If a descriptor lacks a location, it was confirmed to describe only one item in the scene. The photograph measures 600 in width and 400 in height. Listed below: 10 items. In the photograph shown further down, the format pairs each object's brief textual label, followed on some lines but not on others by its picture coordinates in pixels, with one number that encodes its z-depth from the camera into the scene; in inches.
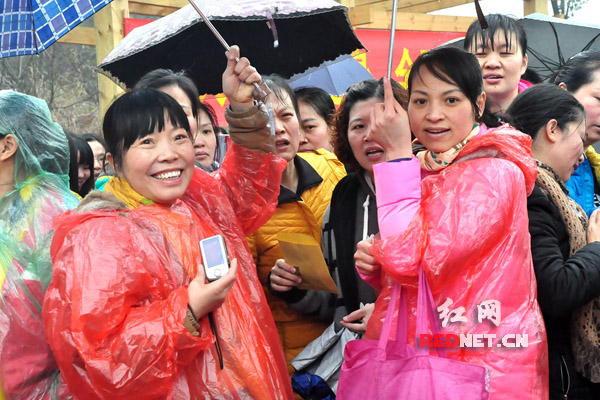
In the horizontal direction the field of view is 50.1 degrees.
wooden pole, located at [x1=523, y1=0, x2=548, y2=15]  271.7
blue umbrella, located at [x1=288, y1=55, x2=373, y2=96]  197.0
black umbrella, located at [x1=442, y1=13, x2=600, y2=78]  192.9
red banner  265.0
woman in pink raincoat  70.7
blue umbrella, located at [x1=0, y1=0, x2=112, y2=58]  86.2
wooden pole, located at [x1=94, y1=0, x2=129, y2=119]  212.8
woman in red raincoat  69.9
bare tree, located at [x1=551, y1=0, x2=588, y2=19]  606.5
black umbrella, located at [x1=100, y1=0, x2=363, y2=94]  123.3
